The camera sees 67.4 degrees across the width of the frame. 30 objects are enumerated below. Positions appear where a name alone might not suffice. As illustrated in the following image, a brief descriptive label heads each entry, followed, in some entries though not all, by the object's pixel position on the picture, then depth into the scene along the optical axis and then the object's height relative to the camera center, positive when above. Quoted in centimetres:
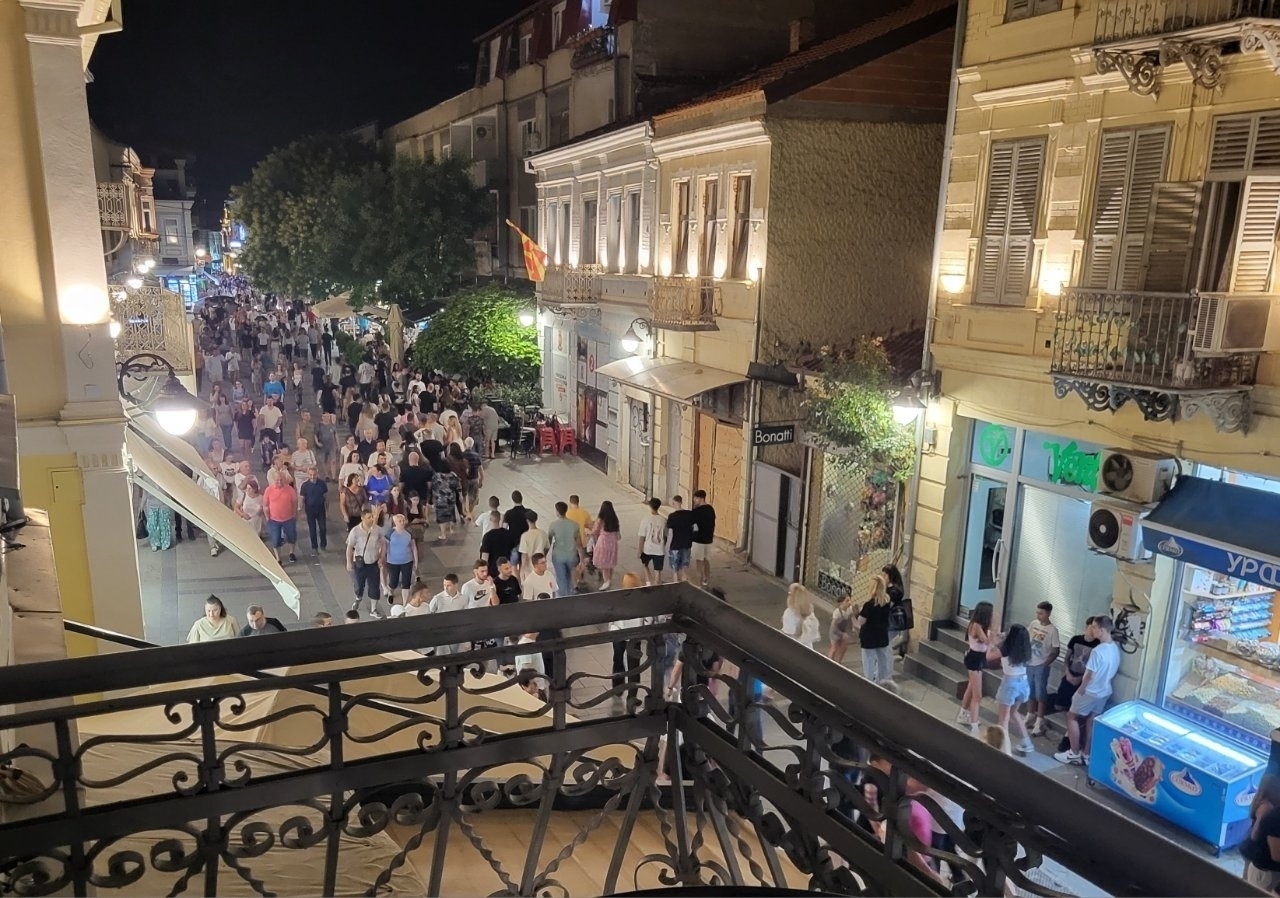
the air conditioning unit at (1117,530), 1002 -270
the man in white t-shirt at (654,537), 1380 -398
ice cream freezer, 824 -435
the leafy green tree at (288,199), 3744 +178
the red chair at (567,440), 2423 -463
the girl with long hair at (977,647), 998 -389
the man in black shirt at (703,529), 1376 -384
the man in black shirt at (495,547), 1221 -370
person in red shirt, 1473 -400
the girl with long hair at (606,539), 1370 -399
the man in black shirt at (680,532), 1370 -385
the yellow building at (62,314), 890 -73
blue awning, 876 -239
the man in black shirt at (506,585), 1037 -357
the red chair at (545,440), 2403 -460
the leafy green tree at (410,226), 3209 +74
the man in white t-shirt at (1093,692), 951 -416
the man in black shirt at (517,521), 1280 -353
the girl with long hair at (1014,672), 975 -406
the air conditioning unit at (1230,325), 873 -45
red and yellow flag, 2275 -16
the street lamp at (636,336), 2067 -170
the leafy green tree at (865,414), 1300 -204
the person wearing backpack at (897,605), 1087 -390
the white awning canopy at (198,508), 1084 -308
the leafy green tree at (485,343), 2666 -255
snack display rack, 927 -376
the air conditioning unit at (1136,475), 991 -210
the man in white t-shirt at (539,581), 1059 -357
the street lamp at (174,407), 1034 -177
